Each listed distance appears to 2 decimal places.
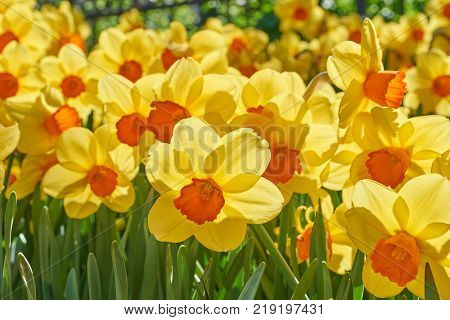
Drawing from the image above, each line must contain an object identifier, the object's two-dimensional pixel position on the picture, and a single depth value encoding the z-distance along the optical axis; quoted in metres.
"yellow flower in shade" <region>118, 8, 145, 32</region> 2.97
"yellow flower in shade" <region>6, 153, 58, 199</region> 1.51
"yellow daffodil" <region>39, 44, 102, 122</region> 1.95
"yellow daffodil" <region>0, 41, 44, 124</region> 1.81
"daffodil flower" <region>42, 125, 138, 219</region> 1.38
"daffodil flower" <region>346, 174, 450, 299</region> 0.94
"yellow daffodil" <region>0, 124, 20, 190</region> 1.10
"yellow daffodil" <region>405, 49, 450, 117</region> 2.31
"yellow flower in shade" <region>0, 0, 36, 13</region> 2.40
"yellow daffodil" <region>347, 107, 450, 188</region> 1.08
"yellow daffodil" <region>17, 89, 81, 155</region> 1.47
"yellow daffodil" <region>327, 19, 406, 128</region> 1.15
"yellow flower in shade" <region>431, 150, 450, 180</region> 0.99
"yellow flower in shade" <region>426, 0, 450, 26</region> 3.18
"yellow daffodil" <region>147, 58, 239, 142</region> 1.20
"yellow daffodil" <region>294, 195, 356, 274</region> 1.26
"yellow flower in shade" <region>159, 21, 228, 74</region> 2.06
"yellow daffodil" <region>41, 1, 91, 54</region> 2.50
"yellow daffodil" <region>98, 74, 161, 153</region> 1.34
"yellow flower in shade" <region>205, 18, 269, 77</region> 2.85
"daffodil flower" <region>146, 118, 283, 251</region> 0.98
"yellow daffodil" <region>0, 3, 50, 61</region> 2.32
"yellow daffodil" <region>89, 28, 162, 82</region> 1.98
